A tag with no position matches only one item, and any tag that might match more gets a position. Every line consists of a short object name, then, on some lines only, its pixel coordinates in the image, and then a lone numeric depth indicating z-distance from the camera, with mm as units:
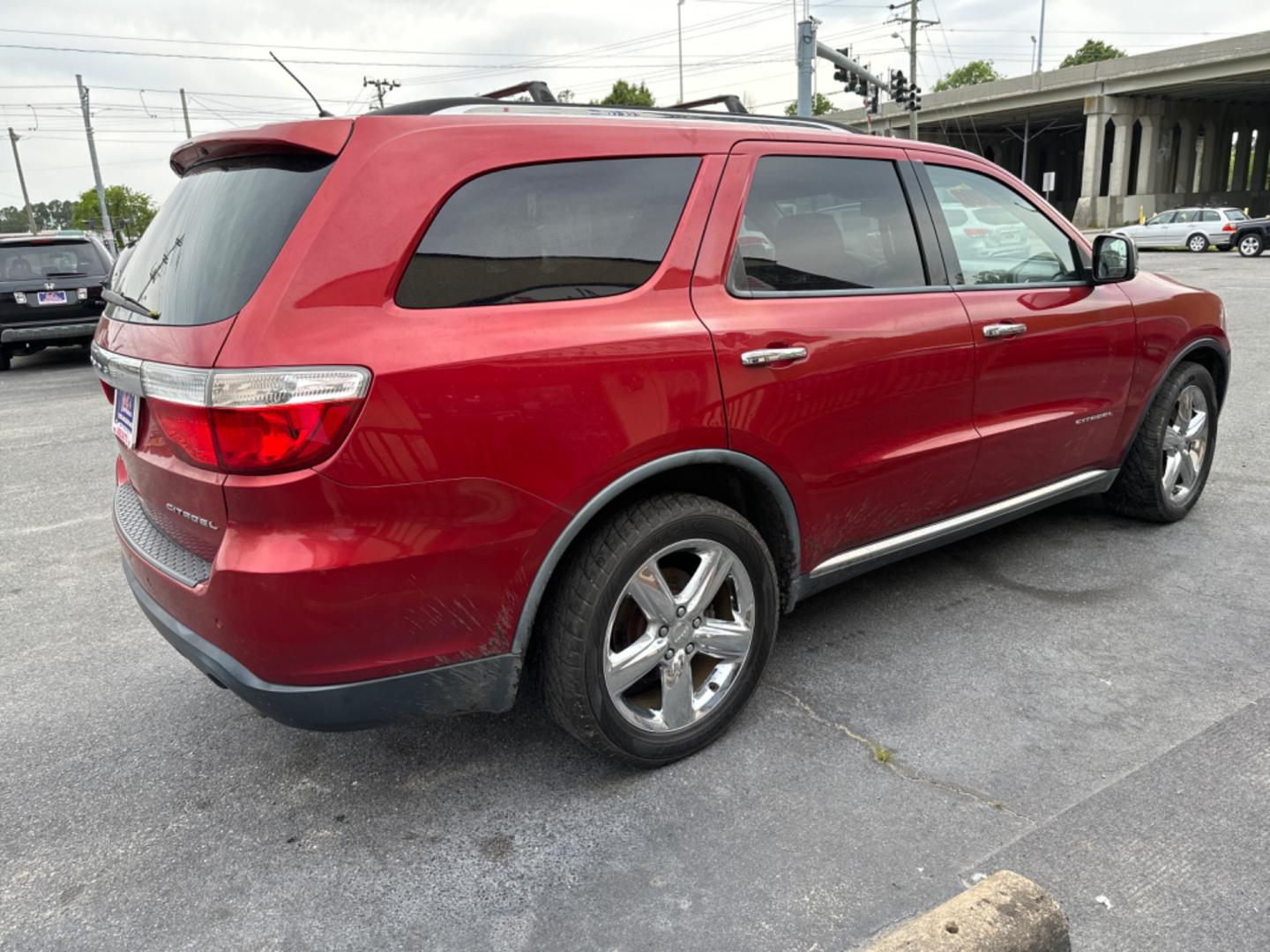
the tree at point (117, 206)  94438
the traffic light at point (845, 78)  24094
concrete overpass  42031
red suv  2131
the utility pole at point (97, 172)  41656
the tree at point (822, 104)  74956
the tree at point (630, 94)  70094
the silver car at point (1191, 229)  28000
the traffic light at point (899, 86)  27141
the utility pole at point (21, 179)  66038
